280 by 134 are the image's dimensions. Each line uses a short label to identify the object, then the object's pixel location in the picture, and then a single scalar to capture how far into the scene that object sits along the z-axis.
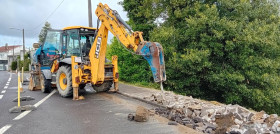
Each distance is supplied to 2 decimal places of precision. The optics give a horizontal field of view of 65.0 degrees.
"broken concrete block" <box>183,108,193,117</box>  6.06
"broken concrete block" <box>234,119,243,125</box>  5.04
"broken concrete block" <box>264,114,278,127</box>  4.83
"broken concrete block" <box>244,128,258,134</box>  4.32
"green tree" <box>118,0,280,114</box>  12.81
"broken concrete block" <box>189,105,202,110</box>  6.06
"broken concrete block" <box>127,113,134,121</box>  5.85
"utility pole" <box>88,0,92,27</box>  16.67
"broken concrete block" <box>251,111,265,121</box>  5.15
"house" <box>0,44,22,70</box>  86.44
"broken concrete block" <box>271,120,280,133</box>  4.52
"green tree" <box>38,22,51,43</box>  54.01
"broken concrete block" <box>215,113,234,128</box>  5.03
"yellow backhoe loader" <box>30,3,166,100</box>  6.56
